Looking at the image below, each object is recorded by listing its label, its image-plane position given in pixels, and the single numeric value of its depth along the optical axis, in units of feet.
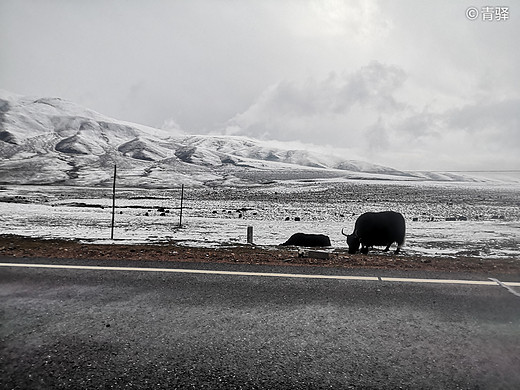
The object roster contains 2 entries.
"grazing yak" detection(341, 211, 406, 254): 43.45
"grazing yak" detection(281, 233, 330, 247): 44.09
